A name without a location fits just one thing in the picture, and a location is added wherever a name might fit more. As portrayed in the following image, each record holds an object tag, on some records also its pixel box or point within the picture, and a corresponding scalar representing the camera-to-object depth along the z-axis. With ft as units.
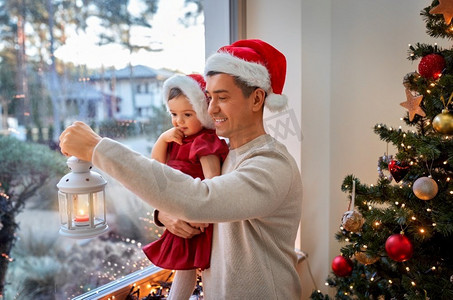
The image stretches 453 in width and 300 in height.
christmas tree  4.53
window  4.55
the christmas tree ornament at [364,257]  5.15
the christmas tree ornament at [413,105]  4.82
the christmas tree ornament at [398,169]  5.02
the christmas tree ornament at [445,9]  4.44
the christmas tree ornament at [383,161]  5.59
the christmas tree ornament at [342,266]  5.72
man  3.13
